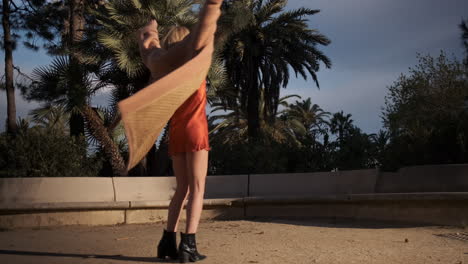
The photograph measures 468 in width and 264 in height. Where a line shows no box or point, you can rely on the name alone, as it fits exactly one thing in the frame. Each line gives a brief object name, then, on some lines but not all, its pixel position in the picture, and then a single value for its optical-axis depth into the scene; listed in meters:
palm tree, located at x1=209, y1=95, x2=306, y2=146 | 30.23
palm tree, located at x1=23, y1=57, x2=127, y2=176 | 12.55
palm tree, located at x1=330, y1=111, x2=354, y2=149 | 10.64
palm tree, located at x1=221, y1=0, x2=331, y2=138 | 17.47
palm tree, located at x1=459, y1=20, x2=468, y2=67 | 22.50
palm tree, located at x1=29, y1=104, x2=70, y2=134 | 13.26
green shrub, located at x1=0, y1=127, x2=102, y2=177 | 7.55
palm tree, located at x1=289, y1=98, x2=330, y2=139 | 34.78
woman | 3.20
